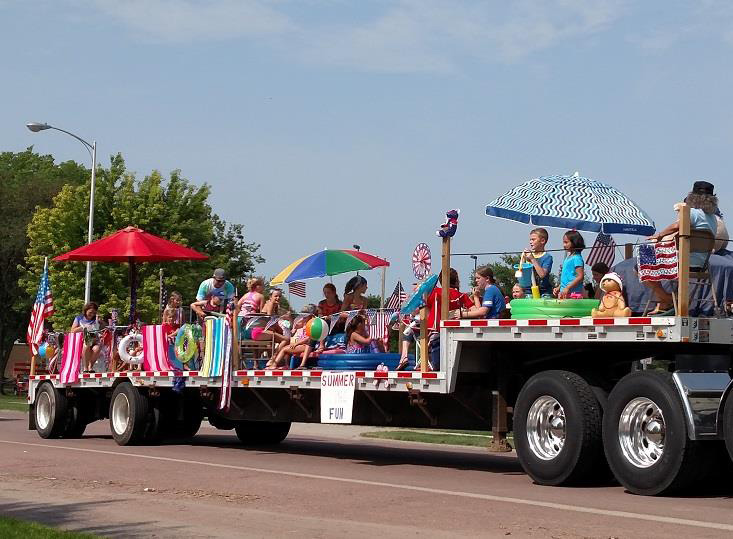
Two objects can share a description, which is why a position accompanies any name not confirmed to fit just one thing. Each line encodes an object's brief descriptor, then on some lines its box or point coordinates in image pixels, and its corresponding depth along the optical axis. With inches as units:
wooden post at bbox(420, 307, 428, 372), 536.4
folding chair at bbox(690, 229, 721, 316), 439.5
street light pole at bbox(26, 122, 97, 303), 1531.7
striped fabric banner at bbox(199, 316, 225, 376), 672.4
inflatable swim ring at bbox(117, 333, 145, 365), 746.2
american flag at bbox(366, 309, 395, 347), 616.1
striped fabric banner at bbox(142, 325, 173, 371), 720.3
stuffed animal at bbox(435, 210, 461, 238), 537.6
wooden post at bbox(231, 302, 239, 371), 664.4
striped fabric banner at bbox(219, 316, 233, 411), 661.9
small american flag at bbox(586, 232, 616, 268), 504.7
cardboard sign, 577.9
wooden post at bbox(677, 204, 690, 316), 426.6
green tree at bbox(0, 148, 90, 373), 2418.8
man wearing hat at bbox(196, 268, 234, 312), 719.7
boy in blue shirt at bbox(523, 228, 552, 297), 513.3
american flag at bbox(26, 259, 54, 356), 876.2
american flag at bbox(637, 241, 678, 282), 433.1
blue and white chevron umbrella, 558.3
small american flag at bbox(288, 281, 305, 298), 757.3
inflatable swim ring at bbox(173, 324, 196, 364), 699.4
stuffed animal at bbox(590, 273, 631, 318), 460.1
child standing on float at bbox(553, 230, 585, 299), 500.1
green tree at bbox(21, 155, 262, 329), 1914.4
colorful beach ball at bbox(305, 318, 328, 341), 617.6
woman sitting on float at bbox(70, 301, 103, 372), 799.1
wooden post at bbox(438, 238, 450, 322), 525.7
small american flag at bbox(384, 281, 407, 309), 606.2
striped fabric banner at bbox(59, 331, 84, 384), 804.0
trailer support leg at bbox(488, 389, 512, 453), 516.4
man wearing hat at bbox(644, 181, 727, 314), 439.5
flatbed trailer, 423.8
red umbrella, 788.0
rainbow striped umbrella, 725.9
